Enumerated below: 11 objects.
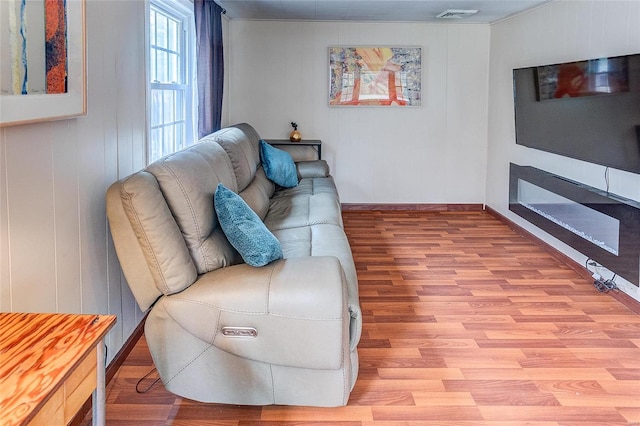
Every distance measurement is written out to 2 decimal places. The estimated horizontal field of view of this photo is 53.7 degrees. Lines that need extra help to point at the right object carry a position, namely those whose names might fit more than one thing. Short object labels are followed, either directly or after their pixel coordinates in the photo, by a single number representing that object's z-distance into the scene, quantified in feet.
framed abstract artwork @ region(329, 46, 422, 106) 21.06
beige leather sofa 7.52
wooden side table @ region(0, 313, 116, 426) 3.88
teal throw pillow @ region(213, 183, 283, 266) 8.11
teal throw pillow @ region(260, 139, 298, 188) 16.15
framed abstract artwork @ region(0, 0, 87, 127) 5.68
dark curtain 14.89
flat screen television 11.10
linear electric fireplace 11.46
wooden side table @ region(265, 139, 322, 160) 20.29
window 12.51
